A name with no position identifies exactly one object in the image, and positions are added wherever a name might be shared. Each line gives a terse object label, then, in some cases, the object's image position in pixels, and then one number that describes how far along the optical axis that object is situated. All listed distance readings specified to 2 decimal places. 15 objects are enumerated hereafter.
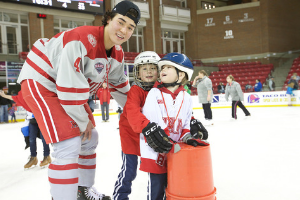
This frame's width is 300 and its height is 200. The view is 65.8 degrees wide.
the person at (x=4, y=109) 9.19
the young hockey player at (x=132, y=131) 1.66
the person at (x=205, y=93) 6.36
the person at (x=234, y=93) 7.39
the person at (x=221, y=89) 12.75
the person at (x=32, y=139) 2.97
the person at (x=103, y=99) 8.35
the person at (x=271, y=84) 11.28
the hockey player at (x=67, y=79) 1.32
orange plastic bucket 1.28
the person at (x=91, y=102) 4.35
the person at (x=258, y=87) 11.49
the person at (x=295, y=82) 10.56
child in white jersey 1.45
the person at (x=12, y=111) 9.62
